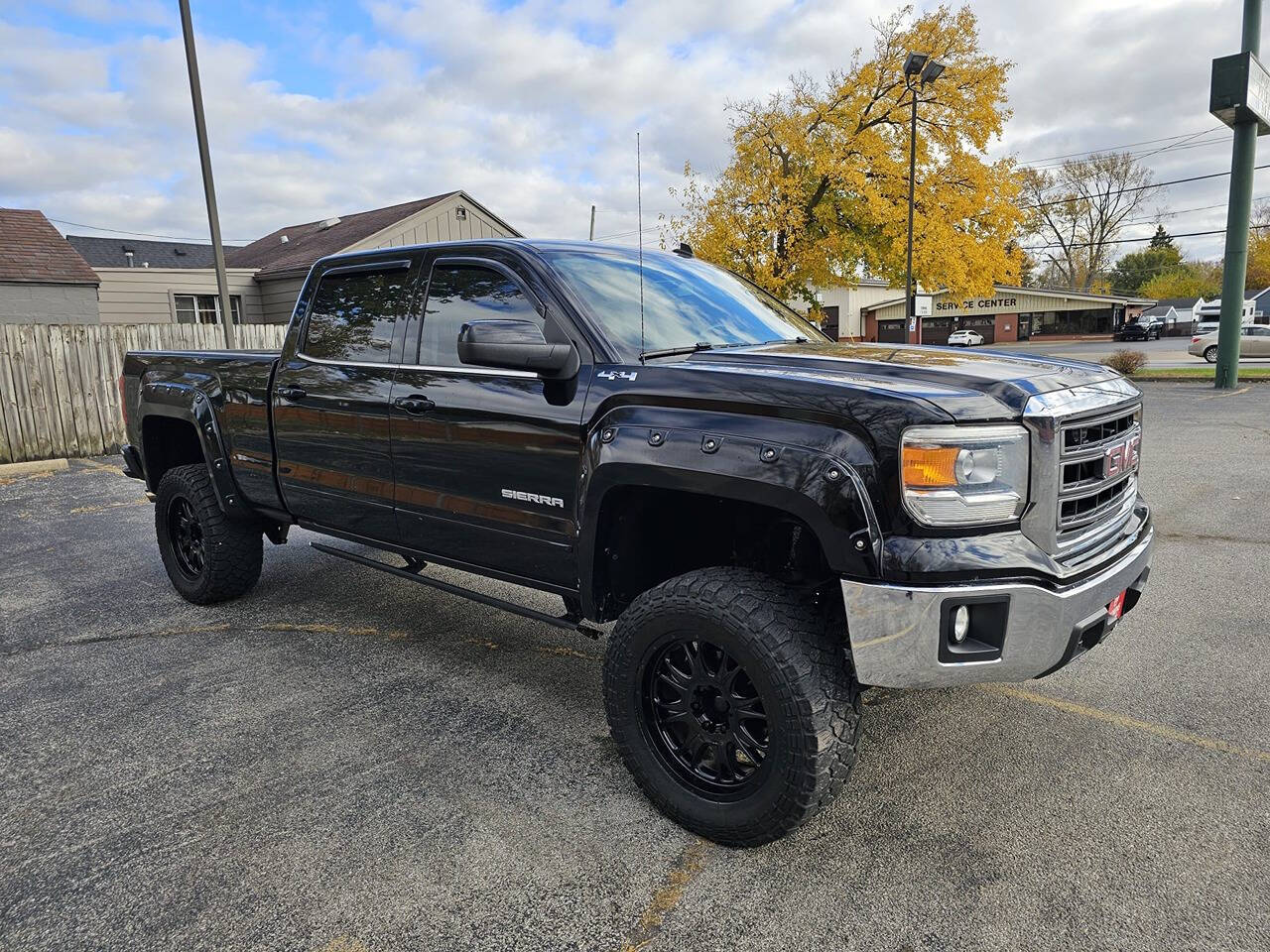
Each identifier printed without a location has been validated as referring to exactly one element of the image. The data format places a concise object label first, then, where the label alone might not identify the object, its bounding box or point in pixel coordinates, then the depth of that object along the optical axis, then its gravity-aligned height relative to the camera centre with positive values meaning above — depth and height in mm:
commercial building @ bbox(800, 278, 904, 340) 51456 +1705
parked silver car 26359 -745
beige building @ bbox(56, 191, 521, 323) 21562 +2391
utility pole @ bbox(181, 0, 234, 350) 11266 +2567
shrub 20062 -940
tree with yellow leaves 20031 +3567
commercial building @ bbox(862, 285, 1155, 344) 62812 +779
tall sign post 15016 +3361
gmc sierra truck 2316 -493
